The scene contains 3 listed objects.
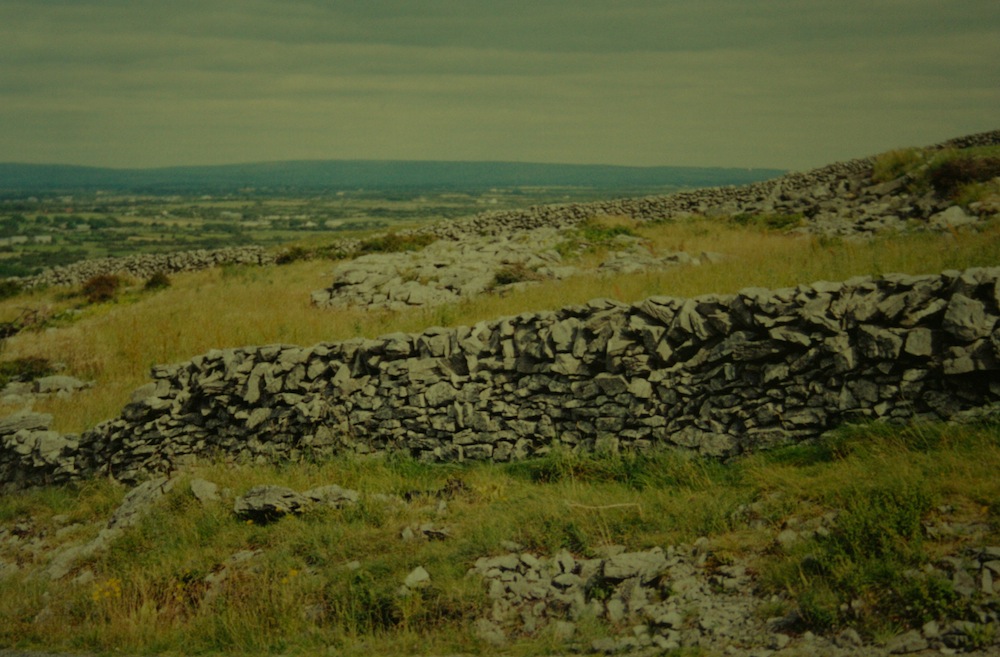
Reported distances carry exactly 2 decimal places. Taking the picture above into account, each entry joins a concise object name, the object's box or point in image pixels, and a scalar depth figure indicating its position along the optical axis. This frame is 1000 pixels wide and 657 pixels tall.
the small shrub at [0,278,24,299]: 39.12
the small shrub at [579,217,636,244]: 27.38
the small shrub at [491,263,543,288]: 21.09
